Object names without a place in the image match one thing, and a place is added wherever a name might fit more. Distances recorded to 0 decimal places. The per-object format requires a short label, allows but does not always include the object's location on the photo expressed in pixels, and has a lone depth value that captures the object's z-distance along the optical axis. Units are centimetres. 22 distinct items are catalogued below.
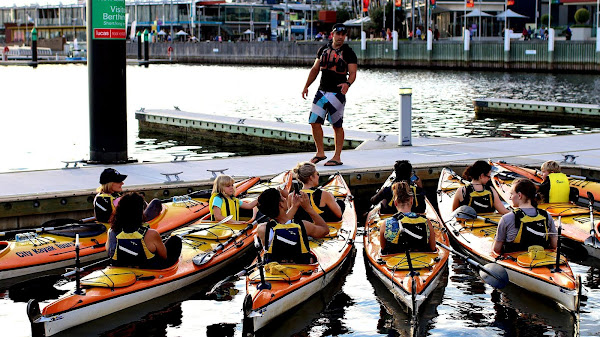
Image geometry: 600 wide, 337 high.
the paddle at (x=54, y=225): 1267
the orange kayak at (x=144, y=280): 982
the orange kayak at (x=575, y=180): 1511
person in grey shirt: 1115
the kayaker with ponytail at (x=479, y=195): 1318
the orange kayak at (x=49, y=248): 1198
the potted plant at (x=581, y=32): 6525
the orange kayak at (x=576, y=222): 1301
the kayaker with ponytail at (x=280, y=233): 1076
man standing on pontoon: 1642
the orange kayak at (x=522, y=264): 1044
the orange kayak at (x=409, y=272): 1038
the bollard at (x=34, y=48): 8194
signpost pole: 1748
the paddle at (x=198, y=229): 1264
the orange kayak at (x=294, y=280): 998
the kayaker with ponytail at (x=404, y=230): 1117
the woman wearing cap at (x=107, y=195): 1268
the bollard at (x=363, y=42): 7594
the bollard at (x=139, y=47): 8731
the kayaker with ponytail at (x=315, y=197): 1264
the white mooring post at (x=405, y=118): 2005
